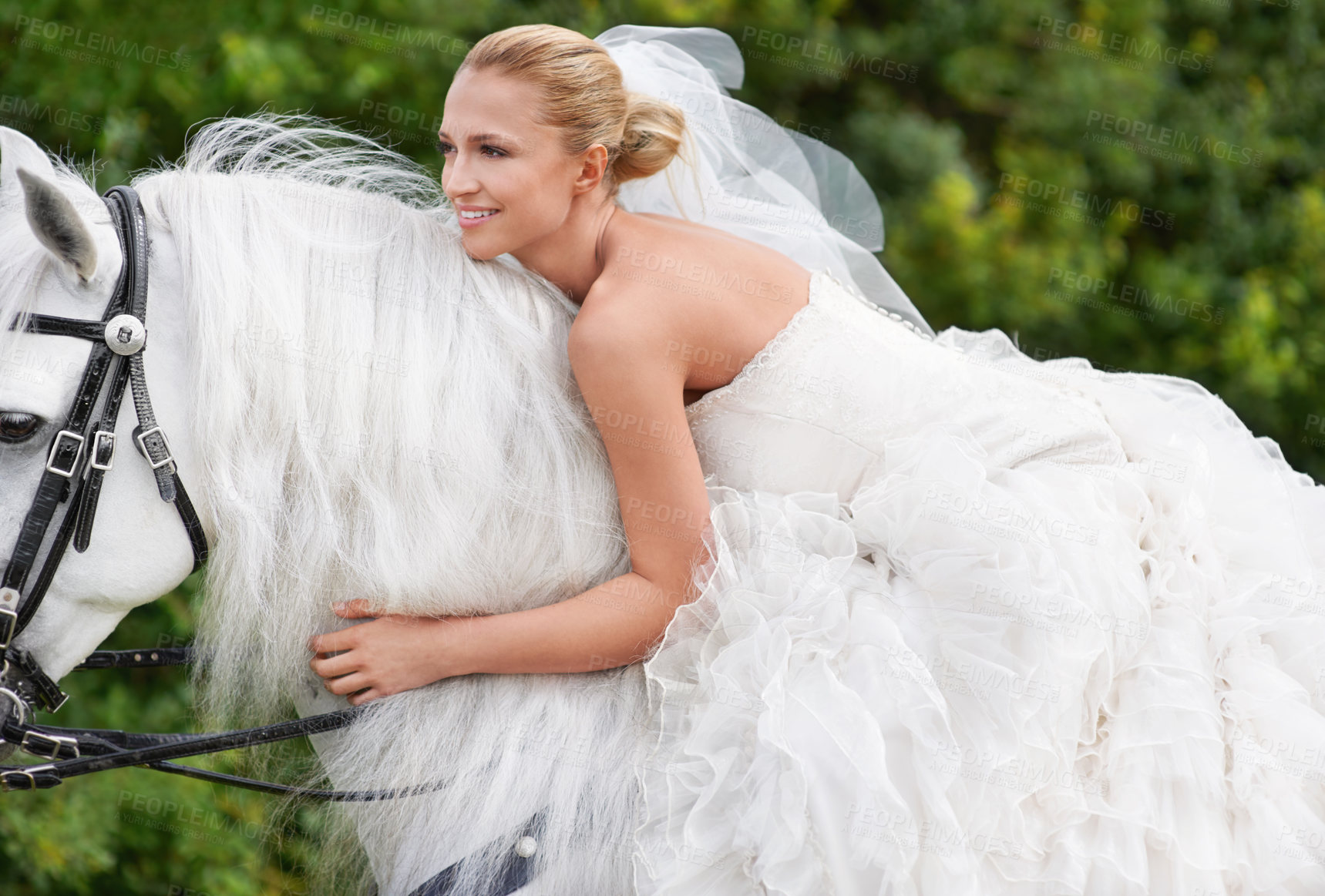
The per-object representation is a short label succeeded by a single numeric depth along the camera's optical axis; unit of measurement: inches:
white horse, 263.6
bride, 262.6
